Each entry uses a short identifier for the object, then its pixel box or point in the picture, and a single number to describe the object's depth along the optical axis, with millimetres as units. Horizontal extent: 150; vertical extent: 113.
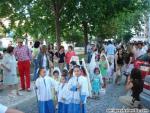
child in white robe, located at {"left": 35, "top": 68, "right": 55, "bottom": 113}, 3536
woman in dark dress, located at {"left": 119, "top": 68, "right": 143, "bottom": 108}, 3649
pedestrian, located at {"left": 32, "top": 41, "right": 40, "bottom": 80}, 5512
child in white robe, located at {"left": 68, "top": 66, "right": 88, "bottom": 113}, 3265
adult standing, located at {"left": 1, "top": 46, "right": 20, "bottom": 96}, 4745
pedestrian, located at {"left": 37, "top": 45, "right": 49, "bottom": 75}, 5003
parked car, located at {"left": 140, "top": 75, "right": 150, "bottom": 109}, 3243
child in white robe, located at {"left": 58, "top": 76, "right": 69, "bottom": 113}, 3328
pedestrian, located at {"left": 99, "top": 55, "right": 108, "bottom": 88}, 5850
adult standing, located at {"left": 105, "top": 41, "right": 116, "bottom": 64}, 7782
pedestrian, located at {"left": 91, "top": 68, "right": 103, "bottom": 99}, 4844
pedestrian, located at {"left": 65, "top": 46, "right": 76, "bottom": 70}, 6203
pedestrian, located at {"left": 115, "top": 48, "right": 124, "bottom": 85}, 6195
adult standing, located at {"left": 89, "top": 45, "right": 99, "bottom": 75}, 5339
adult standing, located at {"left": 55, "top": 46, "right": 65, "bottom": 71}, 6398
